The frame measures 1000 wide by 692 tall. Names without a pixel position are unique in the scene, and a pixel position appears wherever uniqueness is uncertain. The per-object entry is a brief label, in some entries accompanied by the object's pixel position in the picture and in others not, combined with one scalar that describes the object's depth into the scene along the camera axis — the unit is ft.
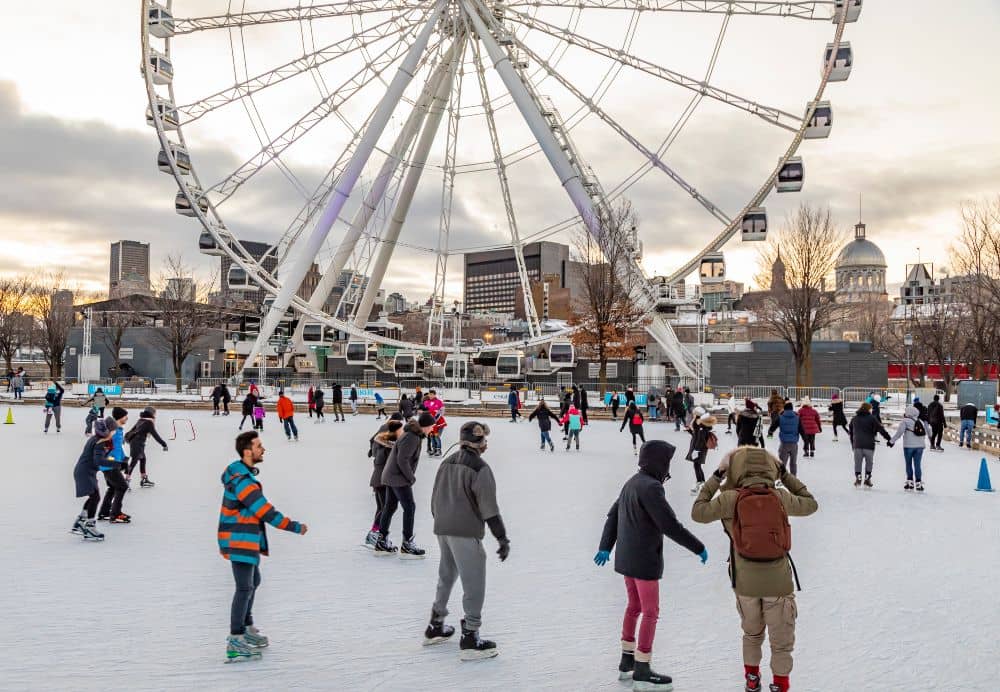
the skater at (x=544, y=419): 66.85
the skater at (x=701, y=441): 44.45
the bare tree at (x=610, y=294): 125.18
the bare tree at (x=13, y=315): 227.61
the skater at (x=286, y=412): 73.67
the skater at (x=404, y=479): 28.04
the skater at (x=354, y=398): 110.76
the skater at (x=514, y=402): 97.03
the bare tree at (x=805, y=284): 136.05
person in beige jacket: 15.80
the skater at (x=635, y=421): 64.54
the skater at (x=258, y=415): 79.58
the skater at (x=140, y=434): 42.67
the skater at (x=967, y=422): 72.38
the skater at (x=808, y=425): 60.64
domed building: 560.53
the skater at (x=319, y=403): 100.22
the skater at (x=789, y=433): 47.65
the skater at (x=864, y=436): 45.44
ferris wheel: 105.91
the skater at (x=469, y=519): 19.33
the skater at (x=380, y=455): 29.66
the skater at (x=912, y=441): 45.50
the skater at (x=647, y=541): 17.33
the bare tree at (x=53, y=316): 233.96
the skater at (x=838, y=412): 71.00
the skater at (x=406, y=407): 69.82
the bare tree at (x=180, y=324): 176.33
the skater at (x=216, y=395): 106.42
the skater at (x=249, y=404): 79.46
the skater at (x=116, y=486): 34.24
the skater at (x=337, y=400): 99.04
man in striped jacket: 18.83
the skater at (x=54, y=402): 81.82
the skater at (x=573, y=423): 67.67
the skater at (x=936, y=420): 72.54
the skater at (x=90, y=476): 31.91
